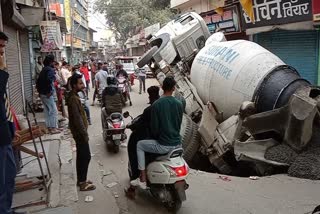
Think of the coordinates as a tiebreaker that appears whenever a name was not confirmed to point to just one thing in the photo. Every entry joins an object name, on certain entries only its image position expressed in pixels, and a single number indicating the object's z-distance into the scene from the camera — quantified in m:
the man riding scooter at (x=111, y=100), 8.20
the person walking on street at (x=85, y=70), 17.72
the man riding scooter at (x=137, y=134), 5.03
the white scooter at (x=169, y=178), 4.49
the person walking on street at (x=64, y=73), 13.62
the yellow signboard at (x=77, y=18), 51.44
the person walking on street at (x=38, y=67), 15.39
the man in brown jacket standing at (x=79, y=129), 5.30
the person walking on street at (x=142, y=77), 19.27
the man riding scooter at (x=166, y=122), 4.63
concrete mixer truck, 6.26
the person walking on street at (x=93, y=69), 23.22
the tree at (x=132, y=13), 35.22
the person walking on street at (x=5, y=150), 3.64
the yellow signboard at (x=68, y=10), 31.94
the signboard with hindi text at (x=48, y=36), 14.48
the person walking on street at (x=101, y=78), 13.28
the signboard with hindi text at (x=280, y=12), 9.54
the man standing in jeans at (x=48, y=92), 8.41
